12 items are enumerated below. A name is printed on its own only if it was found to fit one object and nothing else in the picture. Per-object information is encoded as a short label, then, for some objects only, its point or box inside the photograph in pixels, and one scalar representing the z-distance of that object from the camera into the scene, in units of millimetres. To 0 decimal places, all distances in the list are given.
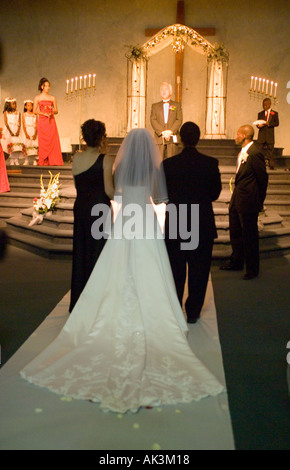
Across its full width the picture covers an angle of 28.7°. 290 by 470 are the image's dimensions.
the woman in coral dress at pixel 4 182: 10750
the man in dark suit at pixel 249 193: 6332
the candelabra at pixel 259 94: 14309
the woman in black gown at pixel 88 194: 4665
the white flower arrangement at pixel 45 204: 8656
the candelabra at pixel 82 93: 15005
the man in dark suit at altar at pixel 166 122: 9141
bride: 3355
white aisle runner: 2797
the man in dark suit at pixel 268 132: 11953
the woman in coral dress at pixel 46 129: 11453
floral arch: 12023
